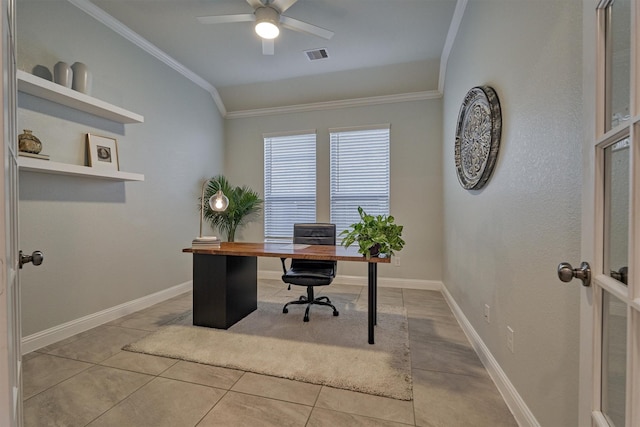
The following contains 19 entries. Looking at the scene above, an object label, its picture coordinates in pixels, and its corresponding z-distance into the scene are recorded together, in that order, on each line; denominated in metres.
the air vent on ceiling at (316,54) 3.31
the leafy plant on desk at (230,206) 4.21
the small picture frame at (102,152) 2.58
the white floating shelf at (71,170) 1.98
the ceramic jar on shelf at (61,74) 2.27
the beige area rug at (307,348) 1.85
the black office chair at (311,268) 2.78
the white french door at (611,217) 0.61
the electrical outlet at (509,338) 1.59
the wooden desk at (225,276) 2.47
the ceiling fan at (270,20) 2.29
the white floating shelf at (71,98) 2.00
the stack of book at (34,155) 1.97
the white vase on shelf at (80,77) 2.39
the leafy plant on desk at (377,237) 2.23
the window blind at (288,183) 4.42
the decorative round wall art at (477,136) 1.86
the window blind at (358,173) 4.14
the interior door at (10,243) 0.64
